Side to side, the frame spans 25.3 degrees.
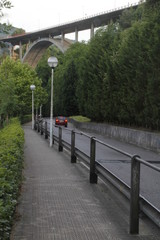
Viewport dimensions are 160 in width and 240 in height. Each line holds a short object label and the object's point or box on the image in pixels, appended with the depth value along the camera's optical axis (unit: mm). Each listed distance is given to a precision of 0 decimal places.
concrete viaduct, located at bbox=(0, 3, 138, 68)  64438
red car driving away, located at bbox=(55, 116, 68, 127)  42500
